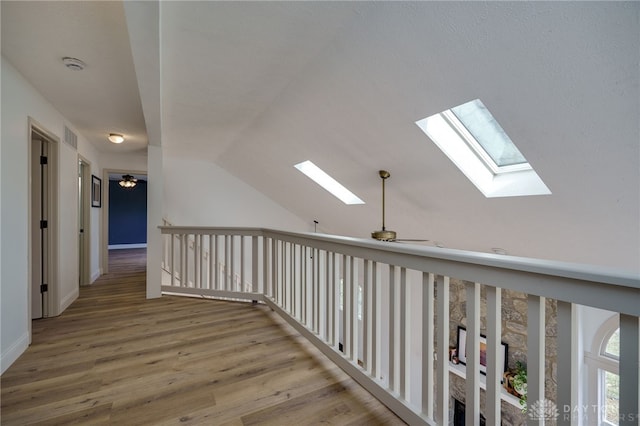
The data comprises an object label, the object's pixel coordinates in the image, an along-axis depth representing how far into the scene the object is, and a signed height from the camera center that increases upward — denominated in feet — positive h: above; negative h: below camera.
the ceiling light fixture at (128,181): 20.89 +2.03
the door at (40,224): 9.50 -0.53
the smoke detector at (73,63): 7.06 +3.64
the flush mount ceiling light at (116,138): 13.16 +3.33
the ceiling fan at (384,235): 8.97 -0.77
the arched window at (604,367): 10.51 -5.72
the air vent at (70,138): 10.97 +2.80
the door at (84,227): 14.05 -0.92
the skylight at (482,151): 8.16 +1.85
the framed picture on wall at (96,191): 15.19 +0.97
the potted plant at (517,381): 12.72 -7.64
